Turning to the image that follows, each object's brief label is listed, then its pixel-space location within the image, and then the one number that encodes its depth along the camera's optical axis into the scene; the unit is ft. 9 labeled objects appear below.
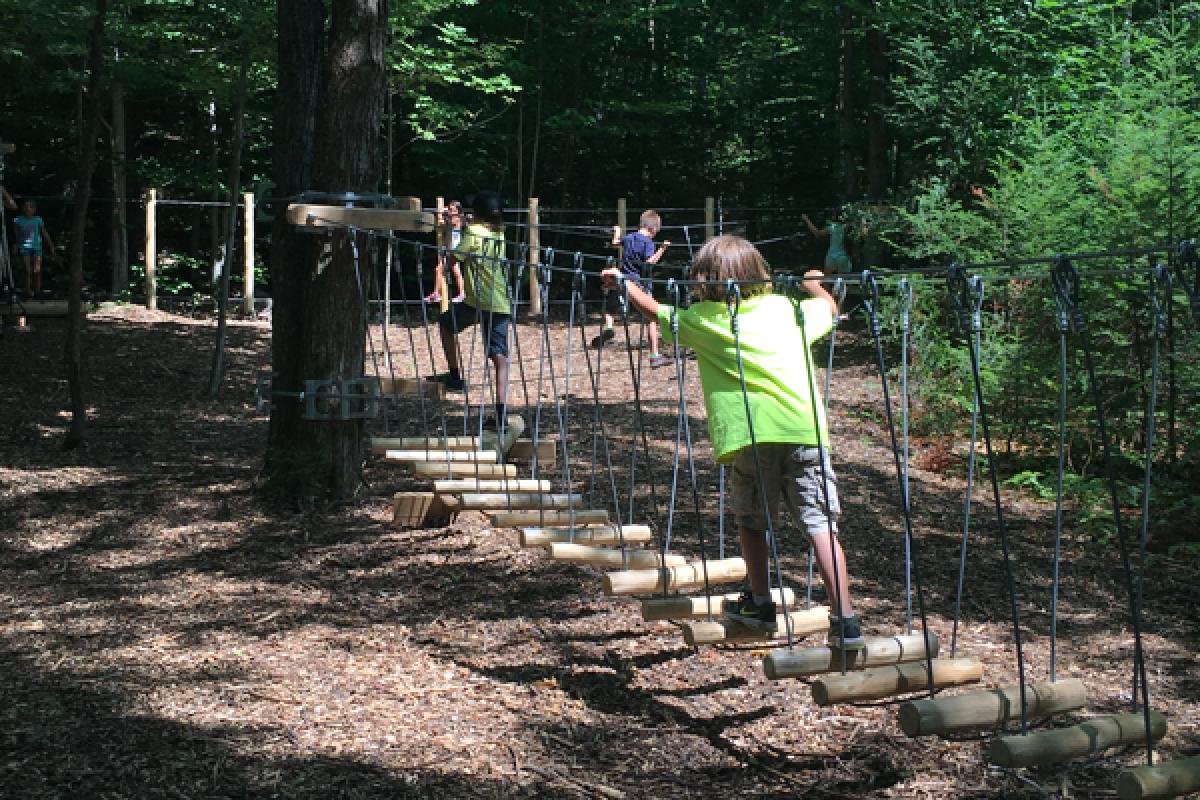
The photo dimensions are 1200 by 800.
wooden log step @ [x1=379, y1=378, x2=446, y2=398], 19.71
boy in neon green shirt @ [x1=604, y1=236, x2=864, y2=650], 11.26
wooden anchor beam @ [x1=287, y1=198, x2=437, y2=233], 17.60
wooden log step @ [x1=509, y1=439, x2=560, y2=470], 19.71
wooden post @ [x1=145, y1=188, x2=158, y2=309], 46.91
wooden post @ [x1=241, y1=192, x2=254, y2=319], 46.83
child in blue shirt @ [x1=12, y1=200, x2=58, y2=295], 40.22
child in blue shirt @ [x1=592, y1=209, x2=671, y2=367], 33.30
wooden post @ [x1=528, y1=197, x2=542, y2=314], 49.04
